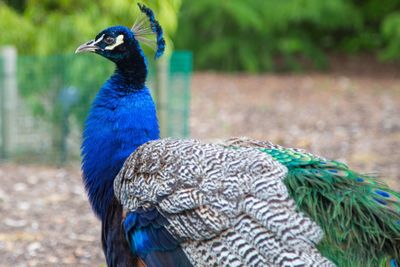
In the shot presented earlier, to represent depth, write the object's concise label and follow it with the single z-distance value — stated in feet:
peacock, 17.42
